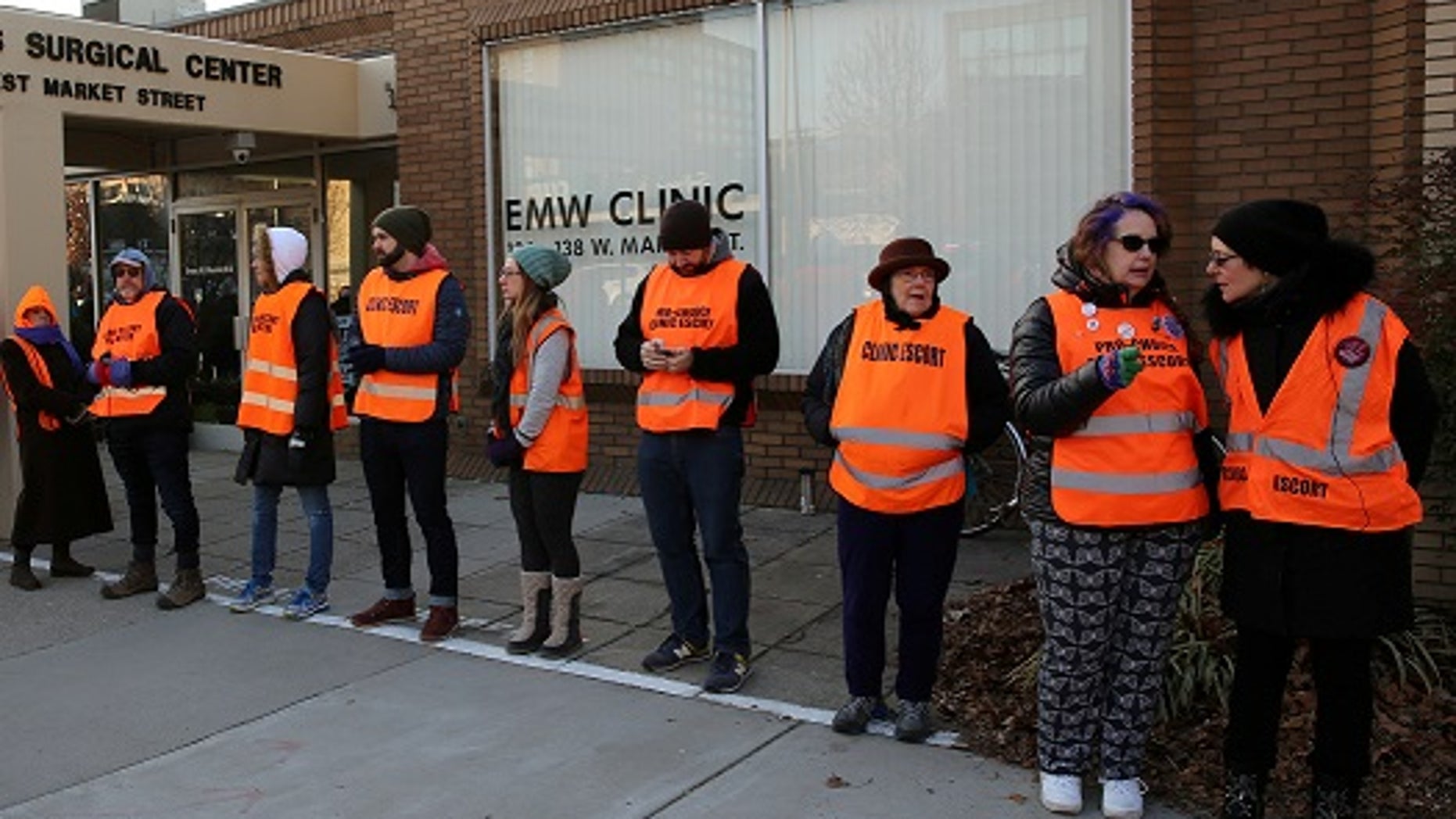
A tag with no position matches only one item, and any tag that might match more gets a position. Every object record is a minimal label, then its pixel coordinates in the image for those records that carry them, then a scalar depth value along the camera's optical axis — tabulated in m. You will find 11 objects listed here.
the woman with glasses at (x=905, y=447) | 4.31
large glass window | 7.54
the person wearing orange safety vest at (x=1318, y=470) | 3.45
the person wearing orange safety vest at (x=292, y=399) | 6.12
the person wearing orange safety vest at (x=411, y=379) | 5.76
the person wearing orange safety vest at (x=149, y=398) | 6.57
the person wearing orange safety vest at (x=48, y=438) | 7.04
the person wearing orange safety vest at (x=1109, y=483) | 3.71
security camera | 10.73
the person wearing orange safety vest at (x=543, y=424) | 5.34
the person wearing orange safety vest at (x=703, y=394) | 4.98
